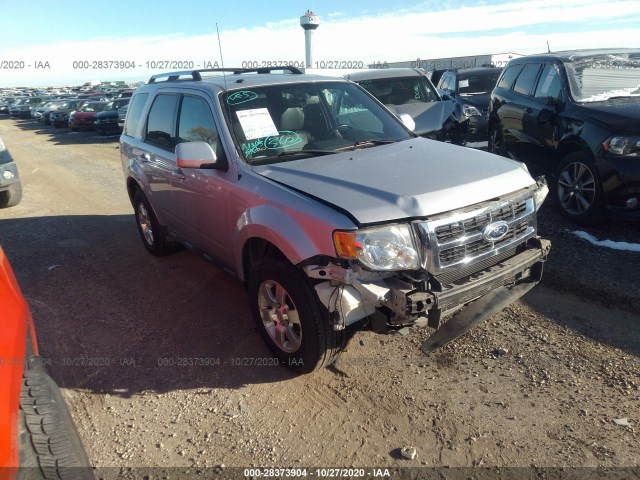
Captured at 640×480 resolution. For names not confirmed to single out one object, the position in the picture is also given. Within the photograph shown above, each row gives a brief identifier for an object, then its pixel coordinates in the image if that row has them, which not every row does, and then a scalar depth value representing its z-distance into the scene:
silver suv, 2.67
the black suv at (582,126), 5.00
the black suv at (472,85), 11.98
